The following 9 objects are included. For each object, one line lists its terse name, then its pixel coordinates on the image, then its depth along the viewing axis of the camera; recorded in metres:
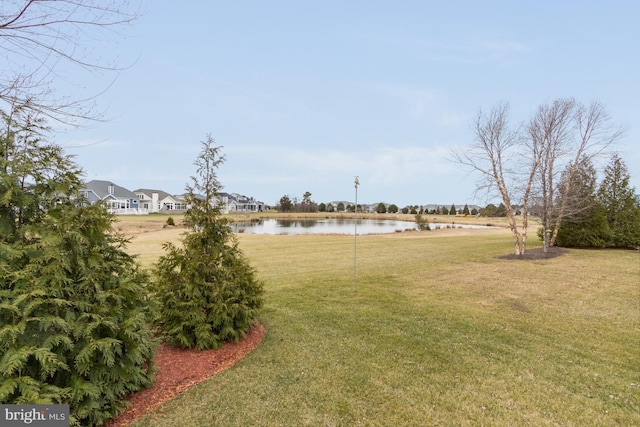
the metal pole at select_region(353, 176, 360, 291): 7.47
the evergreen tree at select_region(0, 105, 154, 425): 2.03
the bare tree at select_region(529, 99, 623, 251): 13.74
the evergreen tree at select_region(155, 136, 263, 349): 3.86
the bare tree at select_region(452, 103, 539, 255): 13.16
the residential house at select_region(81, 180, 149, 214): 52.31
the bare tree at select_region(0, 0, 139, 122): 2.52
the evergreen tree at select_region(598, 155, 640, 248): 15.29
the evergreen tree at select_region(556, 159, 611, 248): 15.23
